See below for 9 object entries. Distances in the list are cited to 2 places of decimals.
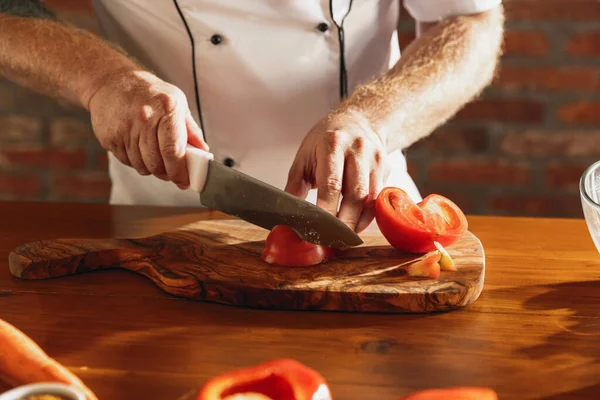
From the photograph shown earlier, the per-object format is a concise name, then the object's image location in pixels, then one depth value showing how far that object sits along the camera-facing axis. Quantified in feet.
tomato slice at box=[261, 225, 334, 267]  3.33
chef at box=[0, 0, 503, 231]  4.17
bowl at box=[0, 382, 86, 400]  1.98
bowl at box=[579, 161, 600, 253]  3.03
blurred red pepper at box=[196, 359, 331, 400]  2.21
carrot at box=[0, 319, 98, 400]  2.30
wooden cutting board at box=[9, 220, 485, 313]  3.05
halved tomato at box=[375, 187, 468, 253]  3.41
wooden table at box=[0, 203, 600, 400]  2.50
